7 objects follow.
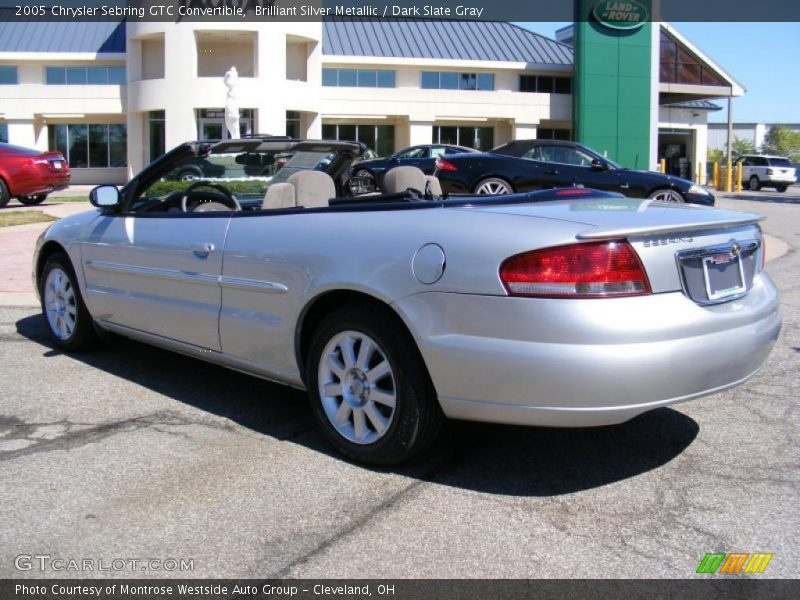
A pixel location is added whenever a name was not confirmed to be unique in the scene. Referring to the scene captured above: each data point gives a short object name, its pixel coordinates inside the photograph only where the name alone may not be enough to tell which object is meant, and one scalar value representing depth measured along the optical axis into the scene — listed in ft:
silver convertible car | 10.87
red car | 58.59
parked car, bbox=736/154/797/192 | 128.77
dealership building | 117.80
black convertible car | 48.39
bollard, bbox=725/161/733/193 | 121.90
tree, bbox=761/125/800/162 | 321.52
